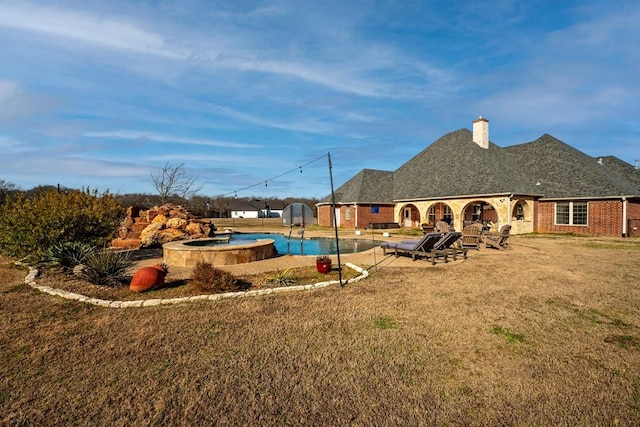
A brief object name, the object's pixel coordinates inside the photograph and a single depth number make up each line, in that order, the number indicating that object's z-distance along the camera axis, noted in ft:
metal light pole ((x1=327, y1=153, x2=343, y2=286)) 26.88
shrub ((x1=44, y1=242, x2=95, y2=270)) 33.30
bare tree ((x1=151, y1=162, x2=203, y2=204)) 104.27
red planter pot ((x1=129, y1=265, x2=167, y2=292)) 26.35
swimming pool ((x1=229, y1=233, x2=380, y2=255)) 55.03
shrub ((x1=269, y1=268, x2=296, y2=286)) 28.66
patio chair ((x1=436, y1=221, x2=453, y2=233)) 58.75
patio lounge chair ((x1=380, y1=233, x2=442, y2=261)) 40.24
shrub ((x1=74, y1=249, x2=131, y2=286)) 28.37
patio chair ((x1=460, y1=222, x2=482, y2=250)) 52.11
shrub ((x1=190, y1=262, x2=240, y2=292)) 26.08
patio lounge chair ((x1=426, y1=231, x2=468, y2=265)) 39.17
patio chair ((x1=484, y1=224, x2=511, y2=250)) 50.72
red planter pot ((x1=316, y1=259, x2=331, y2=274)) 32.65
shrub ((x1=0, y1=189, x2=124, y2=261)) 33.68
